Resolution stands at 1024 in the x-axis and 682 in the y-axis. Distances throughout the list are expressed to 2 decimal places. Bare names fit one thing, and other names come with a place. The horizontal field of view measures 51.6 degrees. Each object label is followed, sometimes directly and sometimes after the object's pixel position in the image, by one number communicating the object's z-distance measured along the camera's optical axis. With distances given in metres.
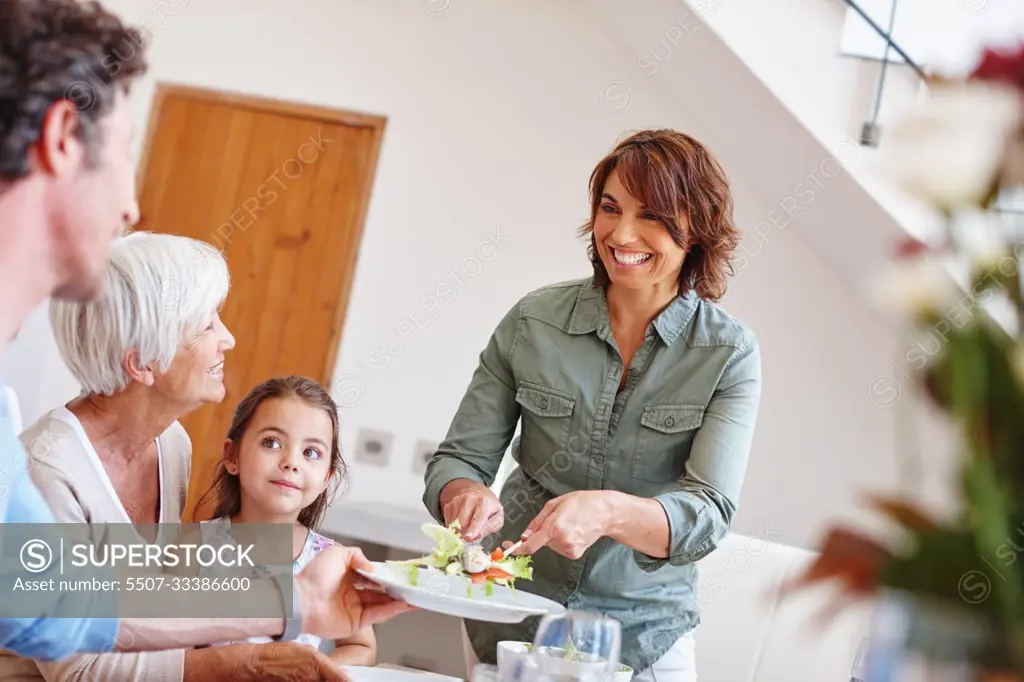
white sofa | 2.43
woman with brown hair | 1.98
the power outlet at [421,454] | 4.26
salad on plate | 1.63
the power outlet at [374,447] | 4.28
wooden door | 4.42
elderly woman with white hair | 1.66
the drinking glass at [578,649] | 1.14
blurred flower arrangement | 0.56
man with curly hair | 1.07
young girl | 1.93
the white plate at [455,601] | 1.39
